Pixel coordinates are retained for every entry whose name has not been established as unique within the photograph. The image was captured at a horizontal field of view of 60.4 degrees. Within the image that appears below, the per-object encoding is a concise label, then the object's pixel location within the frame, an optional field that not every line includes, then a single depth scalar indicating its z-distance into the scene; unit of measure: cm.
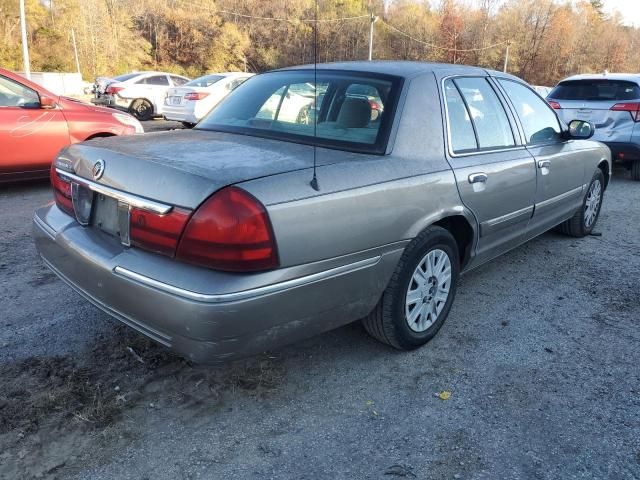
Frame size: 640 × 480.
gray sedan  217
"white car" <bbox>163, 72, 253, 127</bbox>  1274
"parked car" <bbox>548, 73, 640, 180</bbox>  816
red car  602
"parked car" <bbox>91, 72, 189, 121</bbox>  1593
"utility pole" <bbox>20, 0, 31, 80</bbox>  2433
